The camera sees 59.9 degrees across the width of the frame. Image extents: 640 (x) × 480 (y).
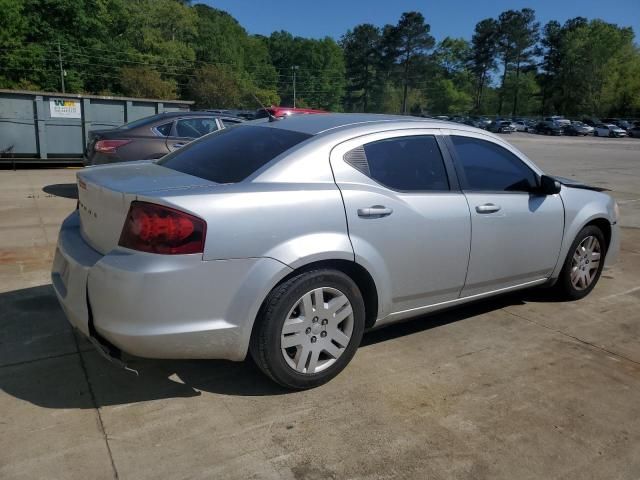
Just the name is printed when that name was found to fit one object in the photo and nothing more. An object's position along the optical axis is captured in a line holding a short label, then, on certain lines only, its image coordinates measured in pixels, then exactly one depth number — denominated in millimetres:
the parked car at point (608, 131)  54438
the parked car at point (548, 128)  58000
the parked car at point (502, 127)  60531
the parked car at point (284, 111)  9820
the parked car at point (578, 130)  57312
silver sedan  2713
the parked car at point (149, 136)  8352
